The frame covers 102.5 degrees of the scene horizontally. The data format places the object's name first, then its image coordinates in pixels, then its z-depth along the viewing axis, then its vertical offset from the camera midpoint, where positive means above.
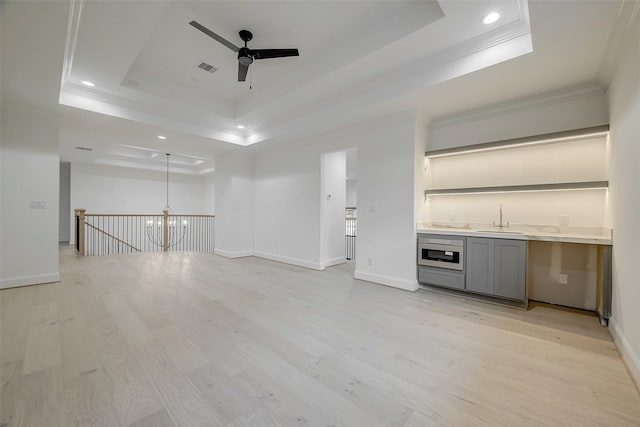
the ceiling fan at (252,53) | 2.97 +1.86
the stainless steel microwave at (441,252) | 3.54 -0.56
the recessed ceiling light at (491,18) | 2.38 +1.85
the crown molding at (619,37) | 1.91 +1.52
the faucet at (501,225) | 3.68 -0.16
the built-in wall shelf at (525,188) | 2.97 +0.34
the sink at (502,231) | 3.21 -0.23
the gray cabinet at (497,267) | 3.10 -0.67
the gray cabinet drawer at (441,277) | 3.53 -0.91
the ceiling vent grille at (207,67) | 3.83 +2.18
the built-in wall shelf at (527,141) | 2.94 +0.94
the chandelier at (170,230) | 9.90 -0.79
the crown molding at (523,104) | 3.05 +1.47
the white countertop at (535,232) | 2.77 -0.23
